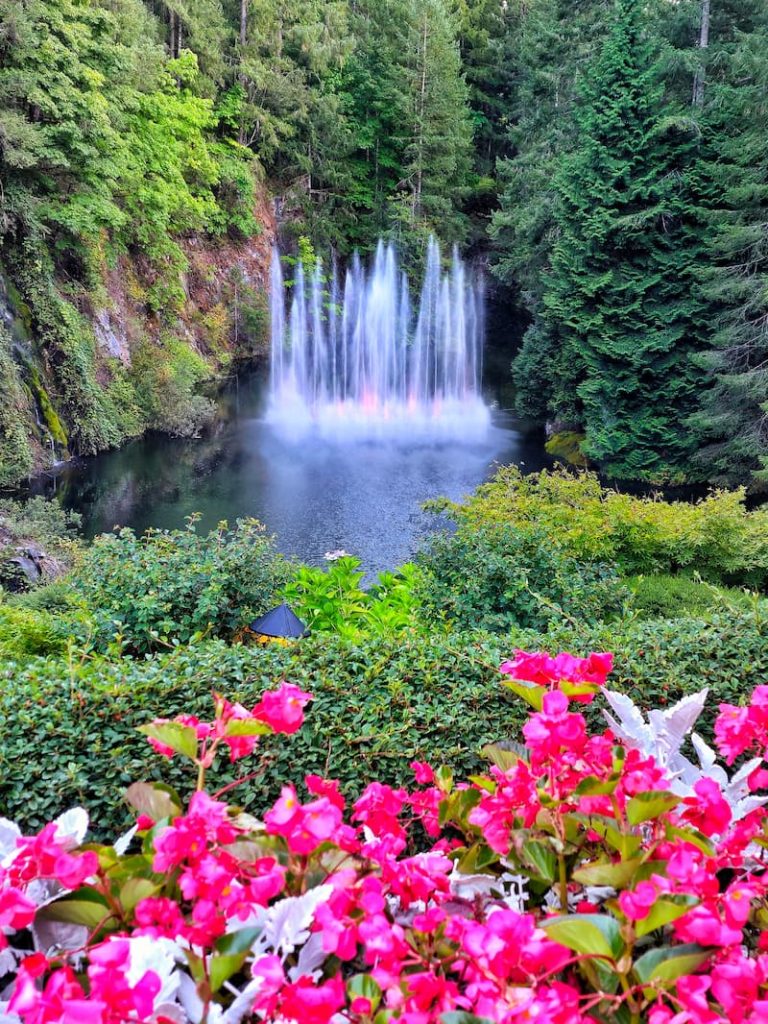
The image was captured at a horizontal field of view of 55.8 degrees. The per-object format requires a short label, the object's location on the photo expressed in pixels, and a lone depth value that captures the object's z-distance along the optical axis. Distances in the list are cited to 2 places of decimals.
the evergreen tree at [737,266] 11.69
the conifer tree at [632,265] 13.10
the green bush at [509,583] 4.35
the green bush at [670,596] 5.47
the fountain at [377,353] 18.73
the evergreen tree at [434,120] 21.06
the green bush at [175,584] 4.00
